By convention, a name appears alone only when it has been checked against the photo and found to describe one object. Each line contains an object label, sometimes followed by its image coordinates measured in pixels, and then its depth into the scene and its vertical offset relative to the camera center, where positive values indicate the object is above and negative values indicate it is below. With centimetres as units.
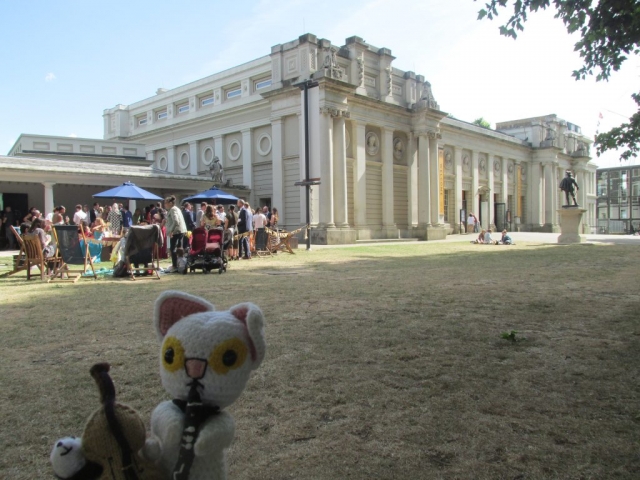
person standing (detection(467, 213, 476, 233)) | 4019 +42
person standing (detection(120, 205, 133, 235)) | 1846 +66
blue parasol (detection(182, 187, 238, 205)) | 1927 +145
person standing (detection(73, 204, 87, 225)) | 1662 +70
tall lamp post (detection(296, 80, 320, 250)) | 1989 +421
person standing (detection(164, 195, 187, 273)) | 1156 +16
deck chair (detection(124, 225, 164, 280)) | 986 -15
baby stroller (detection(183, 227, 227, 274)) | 1094 -37
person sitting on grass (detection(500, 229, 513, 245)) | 2464 -57
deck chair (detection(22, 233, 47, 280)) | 963 -29
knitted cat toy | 168 -52
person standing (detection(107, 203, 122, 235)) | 1734 +60
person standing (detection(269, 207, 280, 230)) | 1964 +48
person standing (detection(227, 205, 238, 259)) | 1473 +26
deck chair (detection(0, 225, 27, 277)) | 974 -46
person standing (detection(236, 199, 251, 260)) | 1549 +14
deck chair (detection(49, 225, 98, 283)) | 954 -25
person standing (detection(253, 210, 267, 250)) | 1744 -17
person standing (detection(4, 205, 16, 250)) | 2245 +66
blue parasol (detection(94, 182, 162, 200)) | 1608 +140
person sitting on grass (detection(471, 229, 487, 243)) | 2573 -42
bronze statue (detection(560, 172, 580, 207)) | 2636 +227
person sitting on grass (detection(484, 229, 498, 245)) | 2518 -57
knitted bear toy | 154 -66
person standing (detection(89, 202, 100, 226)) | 1826 +93
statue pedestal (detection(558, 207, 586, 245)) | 2523 +7
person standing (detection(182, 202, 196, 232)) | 1733 +58
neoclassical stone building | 2644 +610
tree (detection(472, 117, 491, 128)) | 6526 +1433
